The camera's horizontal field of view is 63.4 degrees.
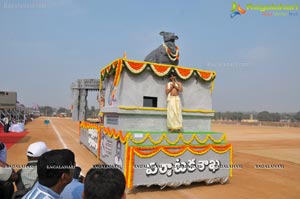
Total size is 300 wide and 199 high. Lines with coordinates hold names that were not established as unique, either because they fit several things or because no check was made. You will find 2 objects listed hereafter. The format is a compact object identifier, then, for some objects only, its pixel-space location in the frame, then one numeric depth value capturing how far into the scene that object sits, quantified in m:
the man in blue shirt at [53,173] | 2.13
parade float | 7.74
